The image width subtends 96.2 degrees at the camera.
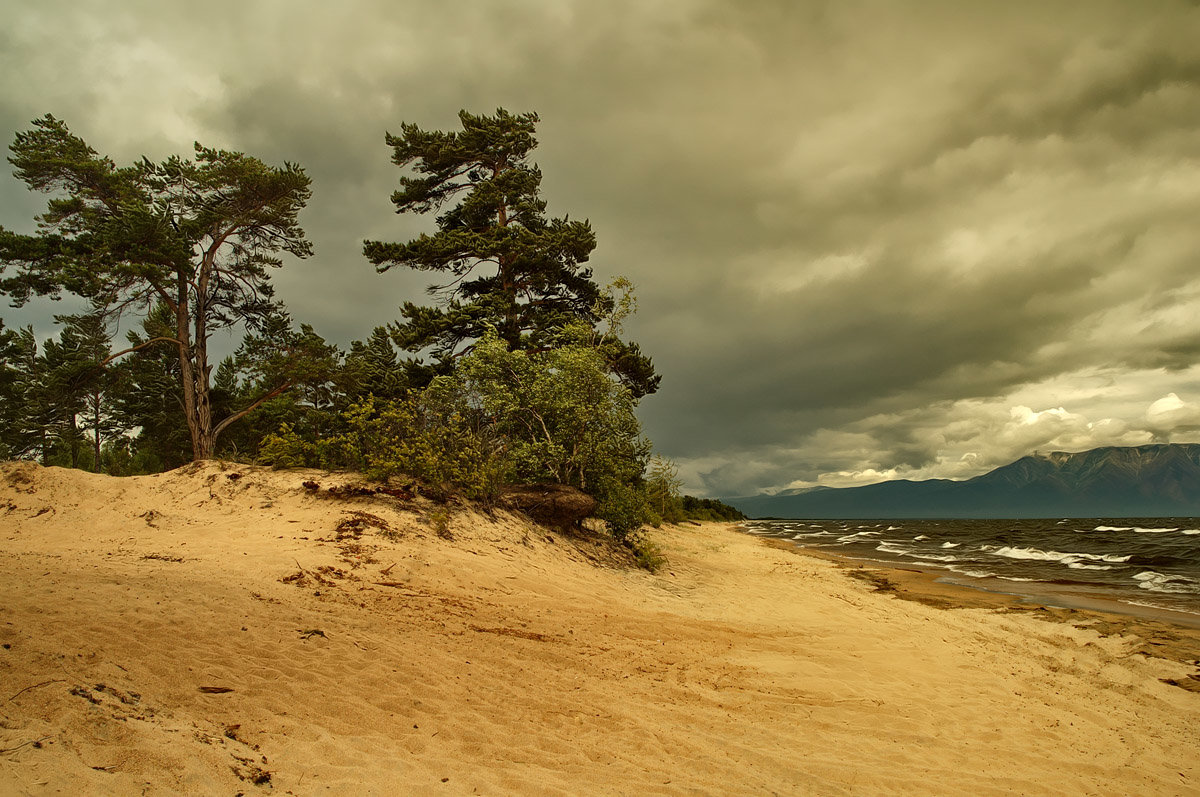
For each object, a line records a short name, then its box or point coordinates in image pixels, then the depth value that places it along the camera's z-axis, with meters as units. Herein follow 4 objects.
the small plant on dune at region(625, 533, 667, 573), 15.56
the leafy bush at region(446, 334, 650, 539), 15.66
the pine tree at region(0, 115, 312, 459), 17.09
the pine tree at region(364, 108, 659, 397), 19.95
